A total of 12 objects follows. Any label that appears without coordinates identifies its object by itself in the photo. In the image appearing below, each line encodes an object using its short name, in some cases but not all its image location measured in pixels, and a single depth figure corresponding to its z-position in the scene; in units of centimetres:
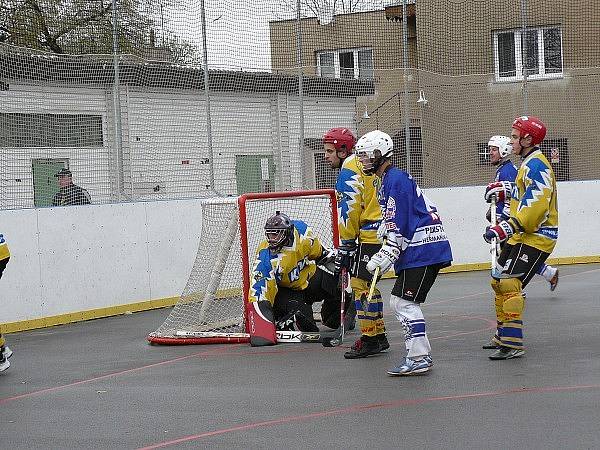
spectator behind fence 1469
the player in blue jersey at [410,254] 902
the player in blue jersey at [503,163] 1162
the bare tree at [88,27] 1598
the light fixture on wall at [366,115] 1873
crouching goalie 1169
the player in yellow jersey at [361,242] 1029
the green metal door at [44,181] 1447
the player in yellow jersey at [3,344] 1027
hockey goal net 1216
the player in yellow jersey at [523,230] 962
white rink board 1395
